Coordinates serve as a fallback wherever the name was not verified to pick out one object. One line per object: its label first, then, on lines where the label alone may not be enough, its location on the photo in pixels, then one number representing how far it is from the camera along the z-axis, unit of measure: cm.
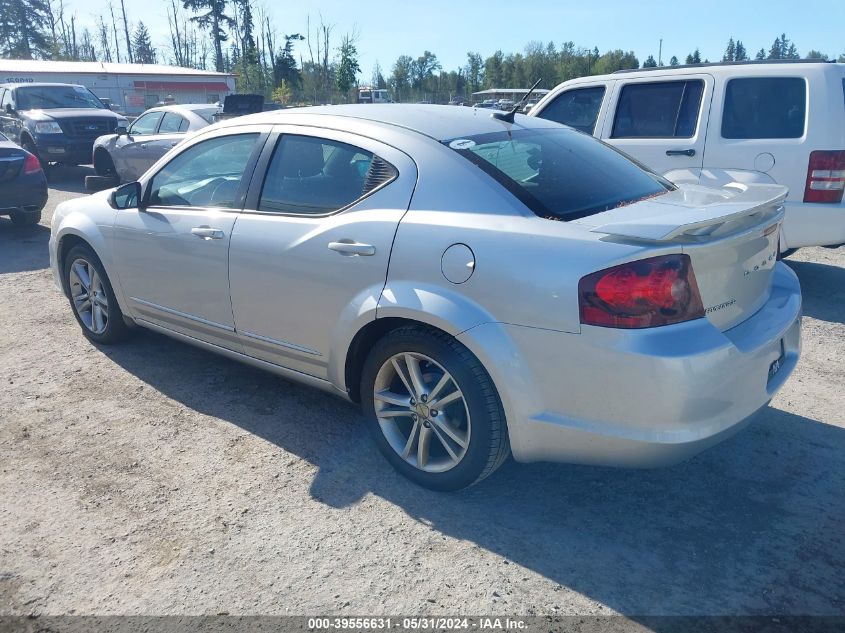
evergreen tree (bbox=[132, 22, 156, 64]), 8590
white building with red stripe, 3841
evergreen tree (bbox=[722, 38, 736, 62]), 11620
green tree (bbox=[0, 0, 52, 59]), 6769
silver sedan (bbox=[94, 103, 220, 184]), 1141
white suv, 576
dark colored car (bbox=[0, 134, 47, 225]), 898
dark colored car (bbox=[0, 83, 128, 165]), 1376
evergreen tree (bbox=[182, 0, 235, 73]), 6675
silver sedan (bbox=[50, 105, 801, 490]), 261
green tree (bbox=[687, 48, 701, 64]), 8068
